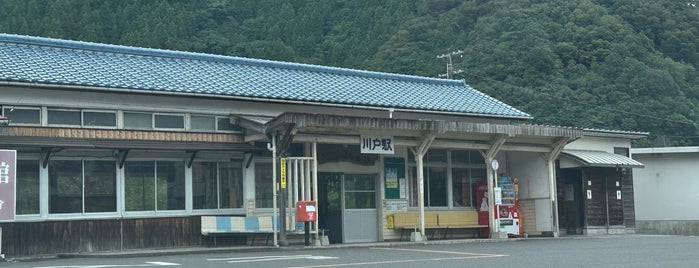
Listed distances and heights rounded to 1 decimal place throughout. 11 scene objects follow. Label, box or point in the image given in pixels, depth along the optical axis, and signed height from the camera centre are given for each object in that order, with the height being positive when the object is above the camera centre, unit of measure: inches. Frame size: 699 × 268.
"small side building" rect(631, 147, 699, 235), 1277.1 +14.4
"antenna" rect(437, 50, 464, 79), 1831.0 +276.8
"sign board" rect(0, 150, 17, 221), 689.0 +26.8
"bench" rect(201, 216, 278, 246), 835.4 -11.6
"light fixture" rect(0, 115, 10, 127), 689.0 +73.3
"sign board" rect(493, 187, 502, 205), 973.8 +10.8
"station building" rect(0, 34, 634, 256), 766.5 +61.3
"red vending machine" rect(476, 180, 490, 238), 1052.5 +1.0
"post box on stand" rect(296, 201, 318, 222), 822.5 -0.4
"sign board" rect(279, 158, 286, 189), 818.8 +34.9
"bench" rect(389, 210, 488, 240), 977.5 -15.5
